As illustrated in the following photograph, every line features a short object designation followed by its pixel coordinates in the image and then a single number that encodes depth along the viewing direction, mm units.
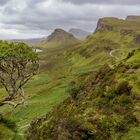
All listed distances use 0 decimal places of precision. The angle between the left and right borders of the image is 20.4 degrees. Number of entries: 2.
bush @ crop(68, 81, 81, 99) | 44062
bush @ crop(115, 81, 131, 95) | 34819
